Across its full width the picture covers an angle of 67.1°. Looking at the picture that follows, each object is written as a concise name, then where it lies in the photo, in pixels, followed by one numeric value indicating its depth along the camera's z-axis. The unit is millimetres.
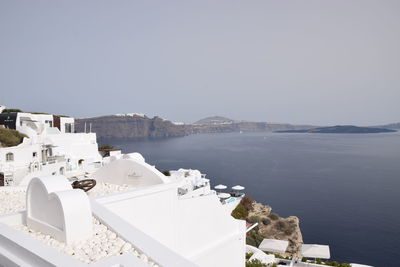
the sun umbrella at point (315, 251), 19300
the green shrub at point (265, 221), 33656
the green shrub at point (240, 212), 32669
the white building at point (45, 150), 20953
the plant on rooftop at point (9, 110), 35422
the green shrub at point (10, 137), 23686
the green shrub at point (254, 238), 27570
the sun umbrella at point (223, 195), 31930
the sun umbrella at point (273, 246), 20602
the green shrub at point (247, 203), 37141
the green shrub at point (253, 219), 33156
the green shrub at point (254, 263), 13939
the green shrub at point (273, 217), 35000
